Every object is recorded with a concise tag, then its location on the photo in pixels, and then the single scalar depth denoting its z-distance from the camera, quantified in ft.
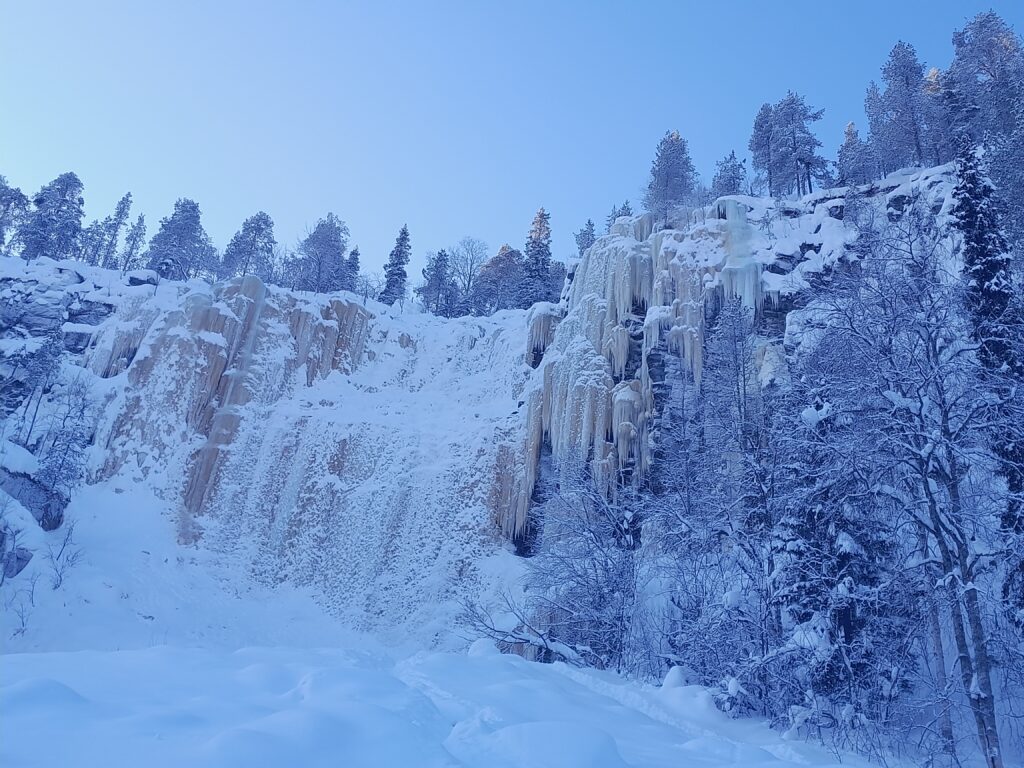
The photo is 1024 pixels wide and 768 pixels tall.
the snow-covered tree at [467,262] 164.25
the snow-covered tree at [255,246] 148.87
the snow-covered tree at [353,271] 146.39
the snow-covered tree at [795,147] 113.29
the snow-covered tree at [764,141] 121.80
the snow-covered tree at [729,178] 131.64
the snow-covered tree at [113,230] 166.30
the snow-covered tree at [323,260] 138.72
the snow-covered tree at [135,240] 173.58
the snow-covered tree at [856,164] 102.12
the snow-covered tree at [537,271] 132.35
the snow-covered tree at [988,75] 81.51
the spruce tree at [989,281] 31.06
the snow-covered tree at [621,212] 155.15
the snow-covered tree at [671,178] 121.72
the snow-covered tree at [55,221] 135.54
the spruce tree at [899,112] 102.53
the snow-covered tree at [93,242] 164.96
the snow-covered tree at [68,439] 77.25
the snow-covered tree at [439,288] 157.58
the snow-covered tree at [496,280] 150.51
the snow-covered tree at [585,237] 164.32
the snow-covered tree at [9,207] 149.69
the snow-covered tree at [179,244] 129.29
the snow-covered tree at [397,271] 144.47
